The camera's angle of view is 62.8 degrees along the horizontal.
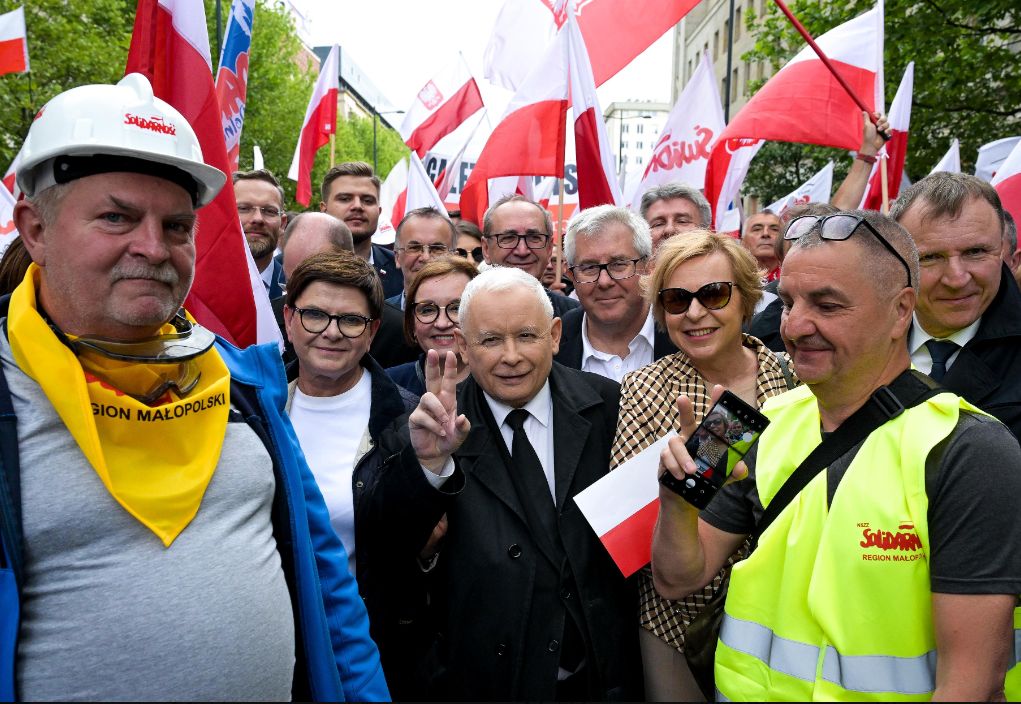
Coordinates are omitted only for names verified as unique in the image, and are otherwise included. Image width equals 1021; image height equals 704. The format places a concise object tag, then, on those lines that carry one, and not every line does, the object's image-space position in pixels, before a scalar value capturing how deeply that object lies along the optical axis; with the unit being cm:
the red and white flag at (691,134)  724
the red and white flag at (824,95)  570
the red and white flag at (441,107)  966
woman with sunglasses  294
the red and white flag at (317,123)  954
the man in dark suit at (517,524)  255
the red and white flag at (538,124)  604
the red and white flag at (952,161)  735
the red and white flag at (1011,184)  503
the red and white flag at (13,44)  771
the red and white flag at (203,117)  348
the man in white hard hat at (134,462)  170
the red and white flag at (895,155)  608
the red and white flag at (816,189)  983
